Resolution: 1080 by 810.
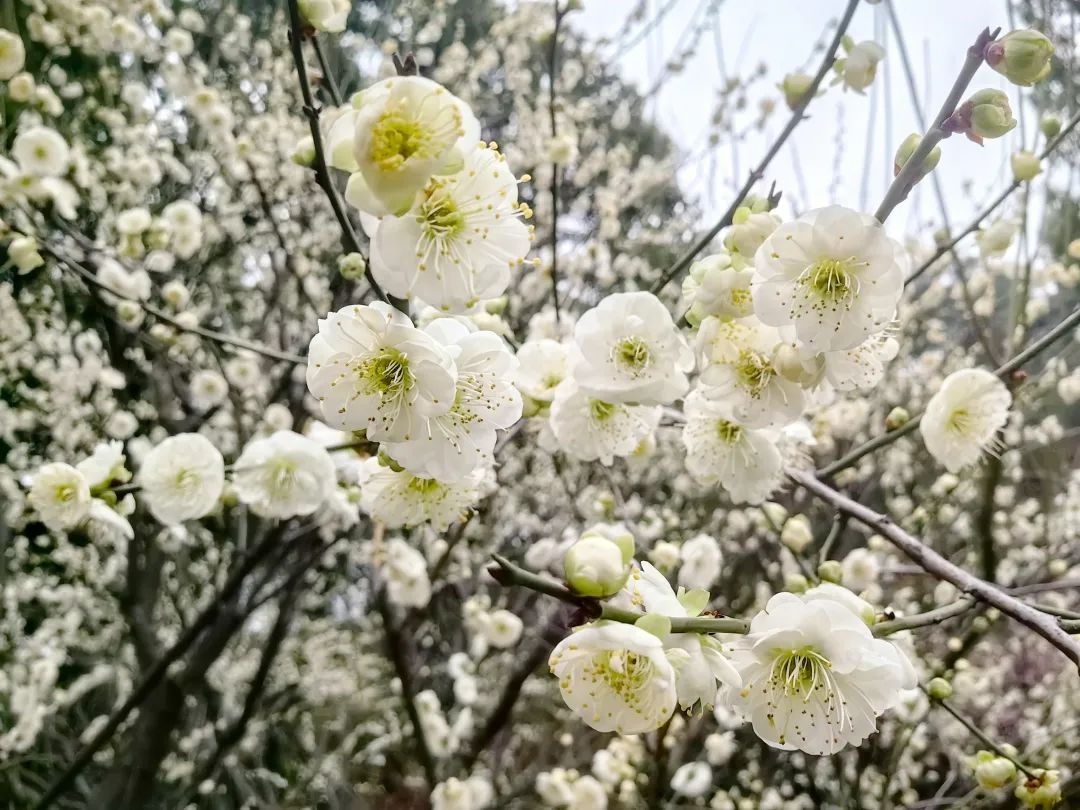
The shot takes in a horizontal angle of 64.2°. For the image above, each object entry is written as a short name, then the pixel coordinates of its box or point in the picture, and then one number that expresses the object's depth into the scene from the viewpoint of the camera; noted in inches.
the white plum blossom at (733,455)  7.9
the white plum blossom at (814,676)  5.2
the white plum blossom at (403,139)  4.9
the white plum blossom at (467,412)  5.8
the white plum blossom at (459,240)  5.3
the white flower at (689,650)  5.0
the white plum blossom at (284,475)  8.8
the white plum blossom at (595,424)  7.5
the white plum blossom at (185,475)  8.6
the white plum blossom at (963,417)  8.3
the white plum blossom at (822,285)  6.0
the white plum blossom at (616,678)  4.8
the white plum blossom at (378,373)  5.4
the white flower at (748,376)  6.9
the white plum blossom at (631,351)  6.9
